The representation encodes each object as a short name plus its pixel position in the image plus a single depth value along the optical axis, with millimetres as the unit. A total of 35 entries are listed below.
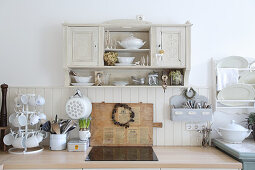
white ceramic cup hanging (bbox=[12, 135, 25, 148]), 2256
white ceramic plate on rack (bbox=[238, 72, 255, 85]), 2583
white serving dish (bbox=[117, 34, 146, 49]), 2383
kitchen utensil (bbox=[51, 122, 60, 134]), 2375
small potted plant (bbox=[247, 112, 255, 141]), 2479
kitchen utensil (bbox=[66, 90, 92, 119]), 2369
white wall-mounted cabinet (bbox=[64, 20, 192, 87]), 2348
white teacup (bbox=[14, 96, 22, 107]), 2414
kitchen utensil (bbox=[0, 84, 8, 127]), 2416
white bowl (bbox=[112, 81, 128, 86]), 2408
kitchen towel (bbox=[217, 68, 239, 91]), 2528
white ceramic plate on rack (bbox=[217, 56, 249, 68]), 2570
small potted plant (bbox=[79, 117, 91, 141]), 2387
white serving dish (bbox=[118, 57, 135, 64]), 2377
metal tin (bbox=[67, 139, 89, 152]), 2293
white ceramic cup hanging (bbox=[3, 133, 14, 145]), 2318
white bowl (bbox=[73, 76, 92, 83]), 2417
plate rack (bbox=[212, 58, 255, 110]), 2520
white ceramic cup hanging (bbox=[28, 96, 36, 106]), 2381
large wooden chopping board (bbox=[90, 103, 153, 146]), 2545
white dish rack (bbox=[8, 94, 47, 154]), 2291
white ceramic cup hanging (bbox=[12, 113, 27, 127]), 2314
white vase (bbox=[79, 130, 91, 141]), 2383
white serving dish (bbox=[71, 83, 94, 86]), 2410
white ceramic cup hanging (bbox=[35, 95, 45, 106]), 2379
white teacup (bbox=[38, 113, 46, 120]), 2395
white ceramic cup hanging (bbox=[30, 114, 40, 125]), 2318
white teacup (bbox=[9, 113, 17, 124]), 2391
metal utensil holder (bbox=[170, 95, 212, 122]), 2477
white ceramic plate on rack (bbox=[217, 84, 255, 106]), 2555
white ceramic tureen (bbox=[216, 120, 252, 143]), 2318
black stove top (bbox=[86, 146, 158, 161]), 2096
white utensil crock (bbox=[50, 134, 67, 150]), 2342
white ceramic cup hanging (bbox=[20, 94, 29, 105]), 2369
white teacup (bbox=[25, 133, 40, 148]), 2264
